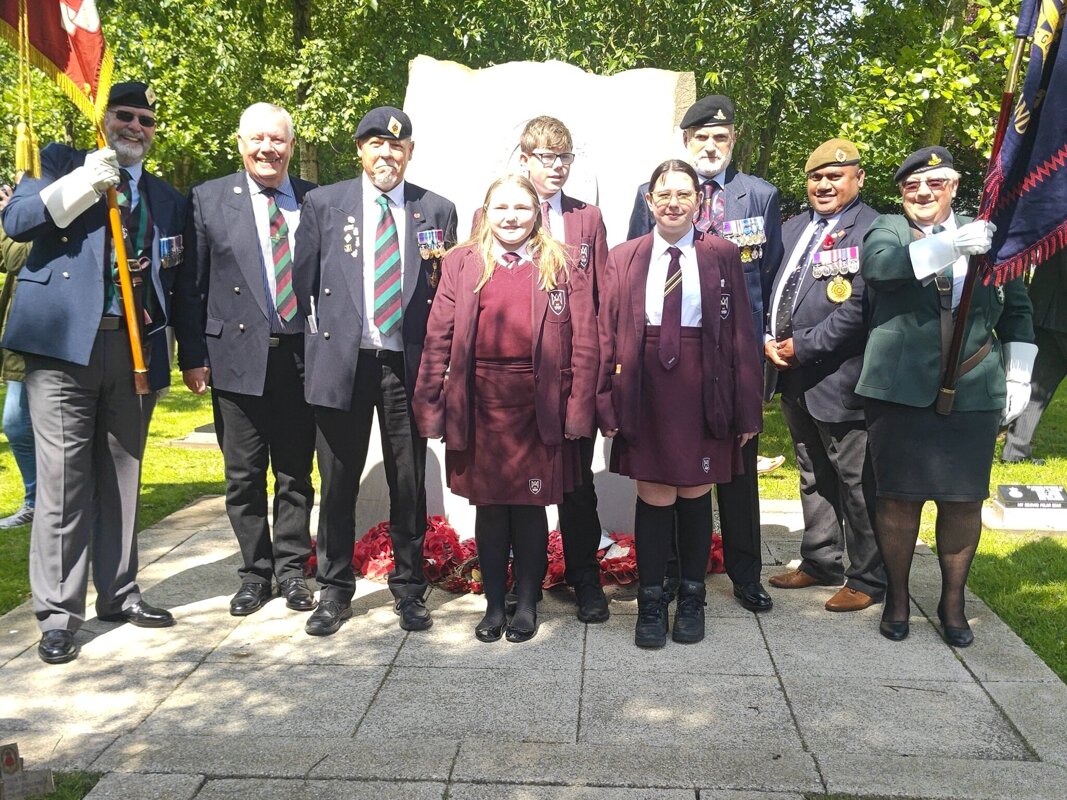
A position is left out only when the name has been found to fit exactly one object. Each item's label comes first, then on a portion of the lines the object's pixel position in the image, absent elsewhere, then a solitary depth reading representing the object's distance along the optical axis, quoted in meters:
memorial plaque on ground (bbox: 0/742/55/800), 2.93
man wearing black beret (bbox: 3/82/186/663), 4.35
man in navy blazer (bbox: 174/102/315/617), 4.75
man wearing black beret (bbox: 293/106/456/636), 4.62
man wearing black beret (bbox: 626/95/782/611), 4.89
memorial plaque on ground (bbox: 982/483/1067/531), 6.51
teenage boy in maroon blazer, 4.83
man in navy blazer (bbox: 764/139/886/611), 4.87
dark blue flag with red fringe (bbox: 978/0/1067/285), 3.68
